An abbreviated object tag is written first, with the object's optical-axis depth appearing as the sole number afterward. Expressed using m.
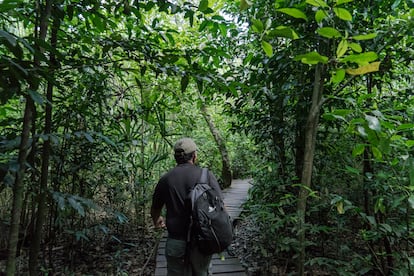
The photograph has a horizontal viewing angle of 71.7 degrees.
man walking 2.12
